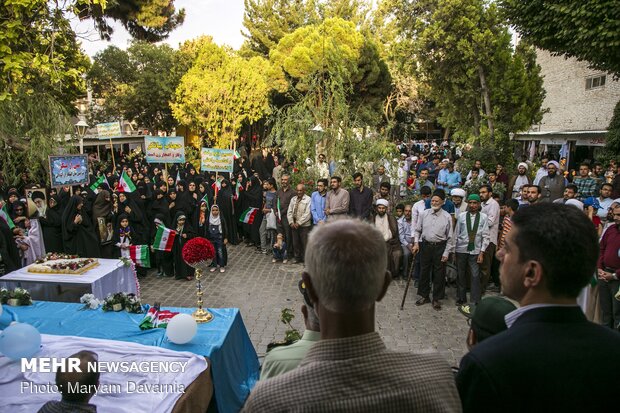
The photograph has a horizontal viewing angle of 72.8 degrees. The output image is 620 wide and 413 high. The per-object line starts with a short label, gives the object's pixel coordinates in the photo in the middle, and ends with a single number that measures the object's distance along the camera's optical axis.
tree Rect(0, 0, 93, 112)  7.64
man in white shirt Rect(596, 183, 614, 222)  8.10
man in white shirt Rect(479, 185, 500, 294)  7.78
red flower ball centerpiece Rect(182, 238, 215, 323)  5.75
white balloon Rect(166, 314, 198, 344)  4.02
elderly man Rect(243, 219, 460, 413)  1.15
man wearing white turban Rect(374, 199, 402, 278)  8.59
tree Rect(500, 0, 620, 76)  10.03
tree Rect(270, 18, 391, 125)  22.97
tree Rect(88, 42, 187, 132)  26.45
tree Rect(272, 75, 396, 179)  11.60
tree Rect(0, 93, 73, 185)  12.57
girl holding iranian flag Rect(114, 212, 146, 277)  8.68
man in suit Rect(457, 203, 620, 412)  1.38
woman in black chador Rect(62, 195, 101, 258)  8.57
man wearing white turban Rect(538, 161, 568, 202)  10.48
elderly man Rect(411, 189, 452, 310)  7.24
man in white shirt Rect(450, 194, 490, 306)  7.20
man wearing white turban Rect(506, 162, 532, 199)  11.27
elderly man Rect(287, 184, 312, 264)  9.79
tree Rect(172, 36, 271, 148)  23.86
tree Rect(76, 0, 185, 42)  16.72
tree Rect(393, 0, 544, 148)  15.62
